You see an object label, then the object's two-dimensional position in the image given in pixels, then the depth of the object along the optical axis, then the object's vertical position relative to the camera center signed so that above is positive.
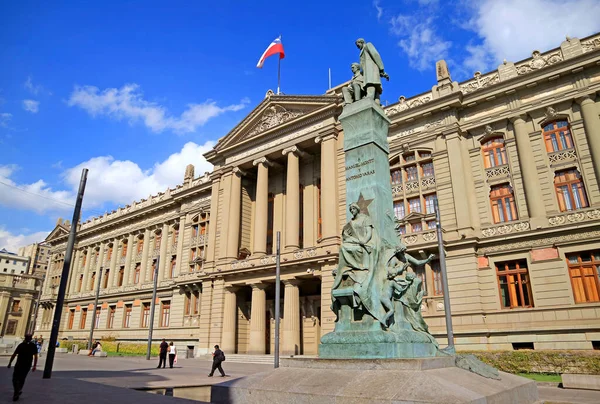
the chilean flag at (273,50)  36.00 +23.54
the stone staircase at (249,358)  28.79 -1.44
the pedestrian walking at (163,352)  23.75 -0.80
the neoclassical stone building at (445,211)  23.39 +8.45
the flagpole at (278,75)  37.82 +23.09
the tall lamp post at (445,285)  18.07 +2.34
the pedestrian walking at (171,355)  24.33 -1.01
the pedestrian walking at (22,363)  9.02 -0.57
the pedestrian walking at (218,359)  17.99 -0.89
